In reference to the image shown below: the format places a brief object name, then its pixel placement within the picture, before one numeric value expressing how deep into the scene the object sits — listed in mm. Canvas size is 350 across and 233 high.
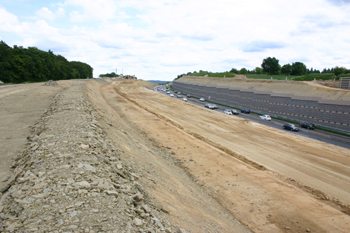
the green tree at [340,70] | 60675
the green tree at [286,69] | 85288
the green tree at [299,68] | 81188
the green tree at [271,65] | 87750
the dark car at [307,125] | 36594
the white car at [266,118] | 43681
